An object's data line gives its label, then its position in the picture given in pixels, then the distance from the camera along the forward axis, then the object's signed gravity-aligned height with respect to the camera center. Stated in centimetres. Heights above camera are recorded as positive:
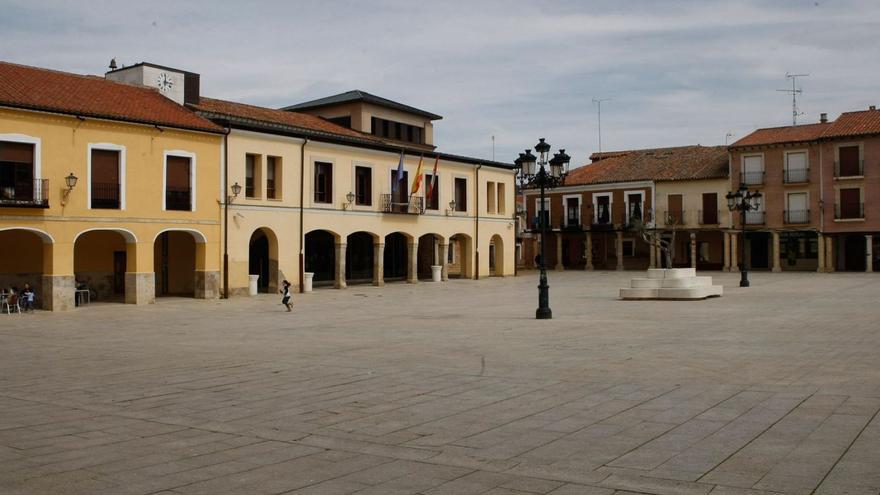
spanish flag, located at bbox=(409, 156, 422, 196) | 3950 +390
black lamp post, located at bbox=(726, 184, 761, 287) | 3468 +244
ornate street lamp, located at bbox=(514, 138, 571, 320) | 2055 +229
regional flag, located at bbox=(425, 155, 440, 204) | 4141 +376
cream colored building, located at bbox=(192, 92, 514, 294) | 3288 +291
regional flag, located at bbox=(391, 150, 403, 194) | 3838 +393
